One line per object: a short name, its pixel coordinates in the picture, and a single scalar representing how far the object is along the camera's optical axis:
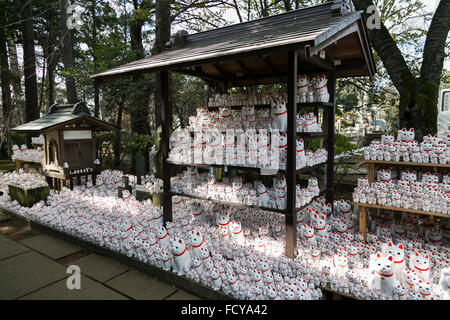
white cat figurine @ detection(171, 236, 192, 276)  3.53
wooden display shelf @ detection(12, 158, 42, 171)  8.81
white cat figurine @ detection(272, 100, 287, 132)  4.15
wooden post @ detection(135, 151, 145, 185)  7.89
